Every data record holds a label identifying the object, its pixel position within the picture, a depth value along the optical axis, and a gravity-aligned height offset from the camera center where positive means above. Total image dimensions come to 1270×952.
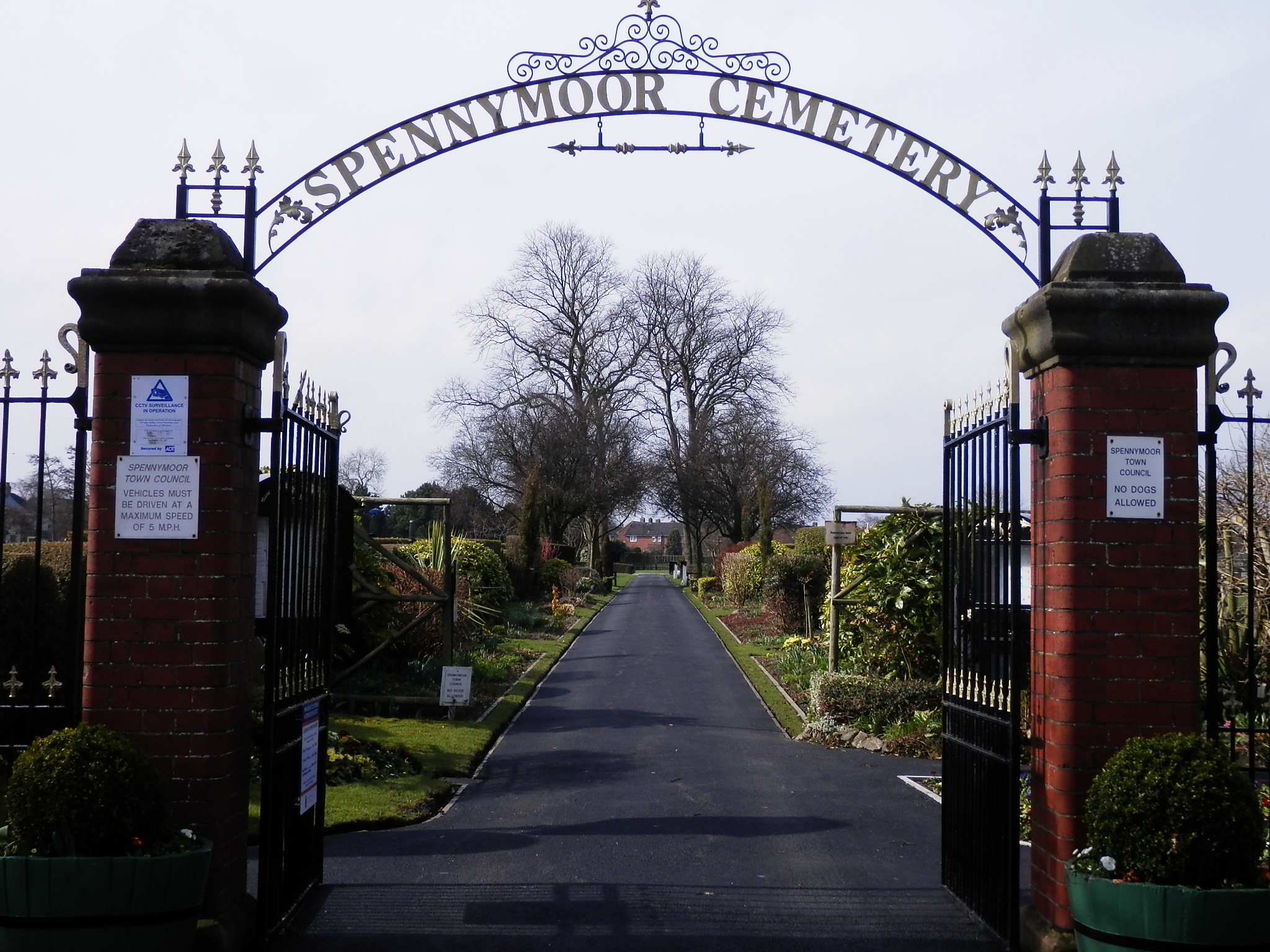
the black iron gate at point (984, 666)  5.91 -0.60
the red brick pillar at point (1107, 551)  5.60 -0.01
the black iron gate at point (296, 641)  5.88 -0.53
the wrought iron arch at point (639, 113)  6.49 +2.24
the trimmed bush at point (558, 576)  40.72 -1.14
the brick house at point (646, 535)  154.75 +0.98
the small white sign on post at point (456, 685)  14.68 -1.70
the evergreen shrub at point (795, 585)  26.22 -0.86
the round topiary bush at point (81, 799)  4.95 -1.05
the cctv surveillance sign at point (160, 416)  5.65 +0.54
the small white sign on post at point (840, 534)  16.77 +0.16
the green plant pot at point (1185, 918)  4.83 -1.42
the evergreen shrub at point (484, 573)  26.09 -0.73
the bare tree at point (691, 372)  57.62 +7.86
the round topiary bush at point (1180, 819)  4.92 -1.06
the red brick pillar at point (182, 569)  5.56 -0.15
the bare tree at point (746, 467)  57.78 +3.58
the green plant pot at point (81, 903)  4.84 -1.43
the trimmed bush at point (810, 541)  29.66 +0.10
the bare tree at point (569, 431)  50.66 +4.52
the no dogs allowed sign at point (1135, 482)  5.66 +0.30
